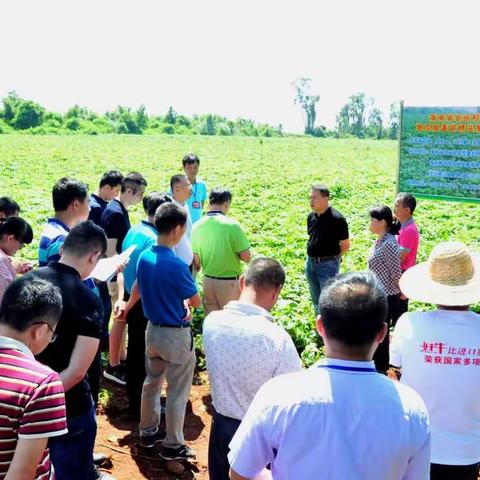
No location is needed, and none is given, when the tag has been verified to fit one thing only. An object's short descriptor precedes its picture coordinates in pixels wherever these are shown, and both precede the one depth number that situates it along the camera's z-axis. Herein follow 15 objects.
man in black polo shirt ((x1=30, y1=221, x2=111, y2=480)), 2.89
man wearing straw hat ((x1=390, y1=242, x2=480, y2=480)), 2.46
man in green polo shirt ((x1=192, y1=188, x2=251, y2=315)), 5.62
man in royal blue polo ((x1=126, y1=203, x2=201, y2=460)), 4.00
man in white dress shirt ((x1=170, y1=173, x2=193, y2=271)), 5.89
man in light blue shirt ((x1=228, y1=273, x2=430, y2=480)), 1.70
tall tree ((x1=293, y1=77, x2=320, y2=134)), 106.56
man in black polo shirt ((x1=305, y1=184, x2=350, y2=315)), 6.23
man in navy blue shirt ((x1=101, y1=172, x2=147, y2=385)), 5.47
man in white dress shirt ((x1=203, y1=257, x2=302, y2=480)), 2.68
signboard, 7.02
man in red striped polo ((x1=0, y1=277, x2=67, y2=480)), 1.95
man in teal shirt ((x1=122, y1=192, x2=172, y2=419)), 4.74
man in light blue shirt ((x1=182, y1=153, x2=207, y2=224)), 7.35
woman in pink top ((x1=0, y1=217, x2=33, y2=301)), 4.25
